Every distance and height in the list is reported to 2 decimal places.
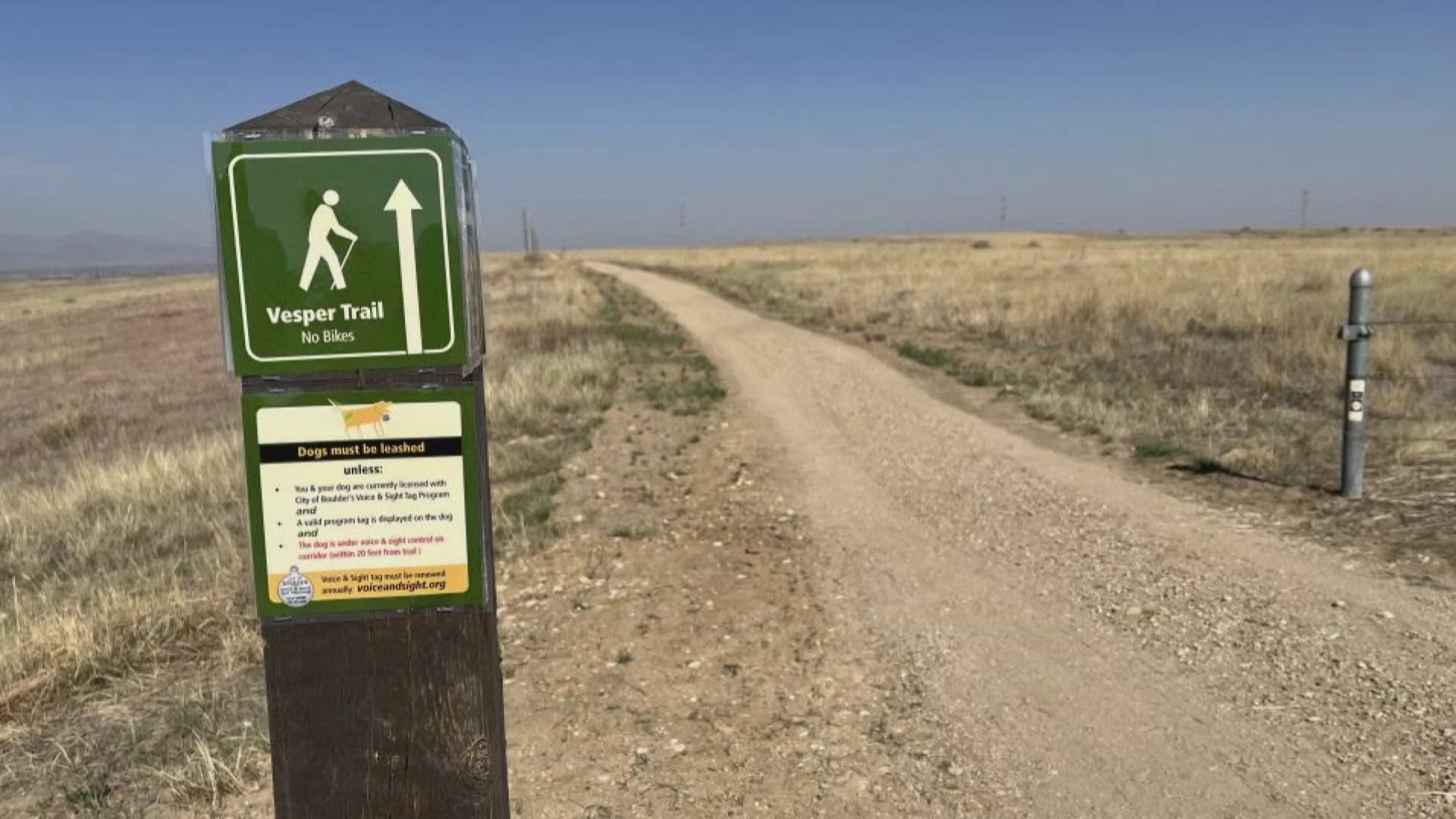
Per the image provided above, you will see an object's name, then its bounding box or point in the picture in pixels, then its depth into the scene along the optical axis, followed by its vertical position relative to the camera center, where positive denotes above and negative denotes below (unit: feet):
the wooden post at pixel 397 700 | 7.18 -3.11
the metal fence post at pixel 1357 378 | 20.95 -2.87
